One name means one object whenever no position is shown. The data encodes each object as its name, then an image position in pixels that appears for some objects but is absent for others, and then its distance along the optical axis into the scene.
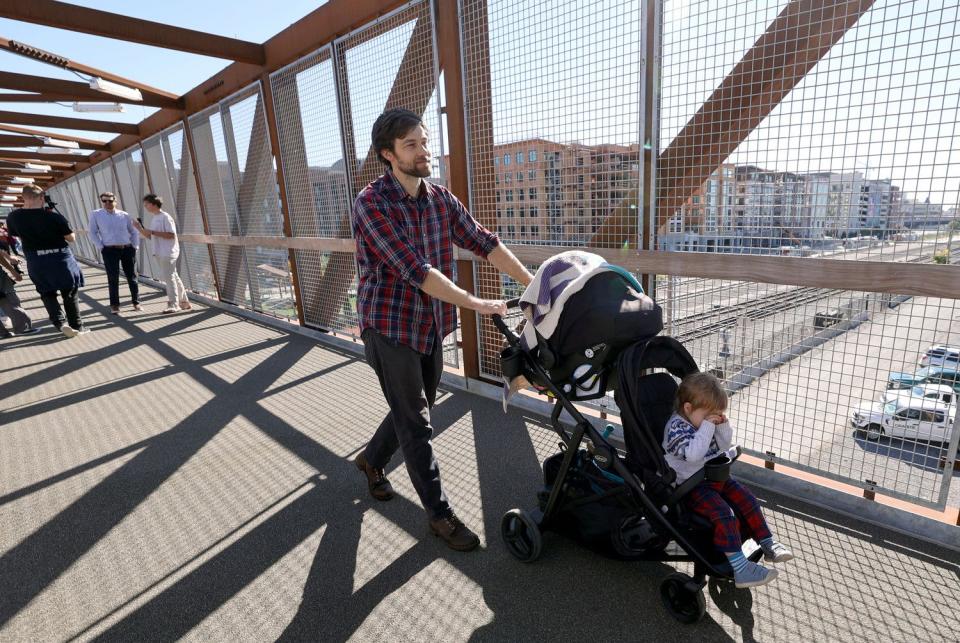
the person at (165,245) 7.10
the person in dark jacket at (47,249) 5.39
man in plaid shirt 1.95
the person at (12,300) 6.21
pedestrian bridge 1.86
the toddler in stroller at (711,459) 1.72
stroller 1.74
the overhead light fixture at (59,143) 9.70
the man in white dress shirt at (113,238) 7.12
